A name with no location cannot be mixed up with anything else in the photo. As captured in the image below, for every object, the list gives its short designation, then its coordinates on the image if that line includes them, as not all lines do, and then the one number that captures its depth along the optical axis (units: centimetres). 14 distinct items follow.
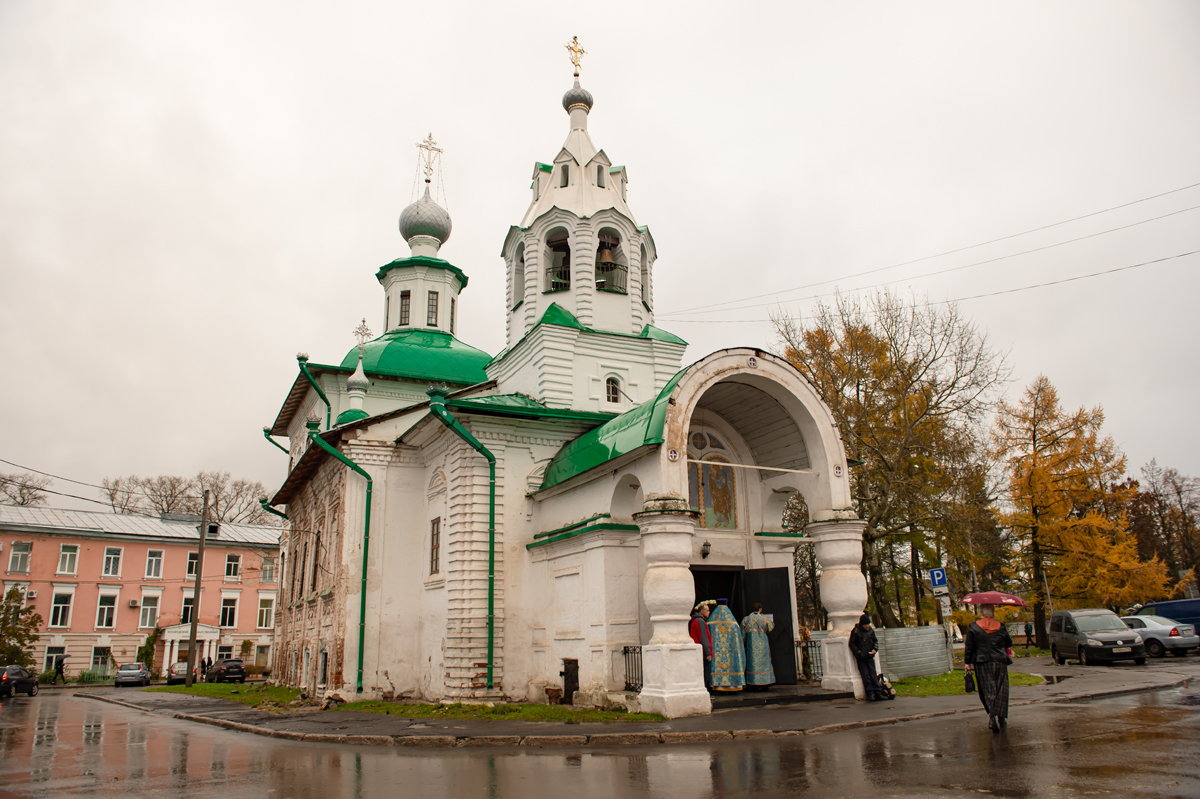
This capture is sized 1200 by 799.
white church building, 1289
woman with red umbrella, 883
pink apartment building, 3953
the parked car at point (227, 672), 3609
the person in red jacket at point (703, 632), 1284
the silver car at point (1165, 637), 2212
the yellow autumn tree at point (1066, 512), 2612
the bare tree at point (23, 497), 4258
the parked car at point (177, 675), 3591
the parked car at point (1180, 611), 2505
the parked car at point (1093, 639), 1978
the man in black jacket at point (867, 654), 1257
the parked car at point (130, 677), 3547
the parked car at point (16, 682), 2551
